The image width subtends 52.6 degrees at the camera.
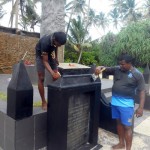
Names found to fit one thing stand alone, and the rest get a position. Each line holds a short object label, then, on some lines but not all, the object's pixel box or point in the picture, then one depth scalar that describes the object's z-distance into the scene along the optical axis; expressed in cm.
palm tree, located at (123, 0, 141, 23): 2844
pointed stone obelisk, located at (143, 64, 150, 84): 589
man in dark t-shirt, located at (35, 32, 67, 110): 245
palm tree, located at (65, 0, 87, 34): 2309
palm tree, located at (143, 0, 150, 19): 2512
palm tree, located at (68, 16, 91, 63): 1650
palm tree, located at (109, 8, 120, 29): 3329
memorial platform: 221
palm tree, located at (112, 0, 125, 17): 3079
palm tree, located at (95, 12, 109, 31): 3339
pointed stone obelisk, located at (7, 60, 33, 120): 210
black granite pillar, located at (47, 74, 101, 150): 226
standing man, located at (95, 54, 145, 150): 249
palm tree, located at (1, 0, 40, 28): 1717
